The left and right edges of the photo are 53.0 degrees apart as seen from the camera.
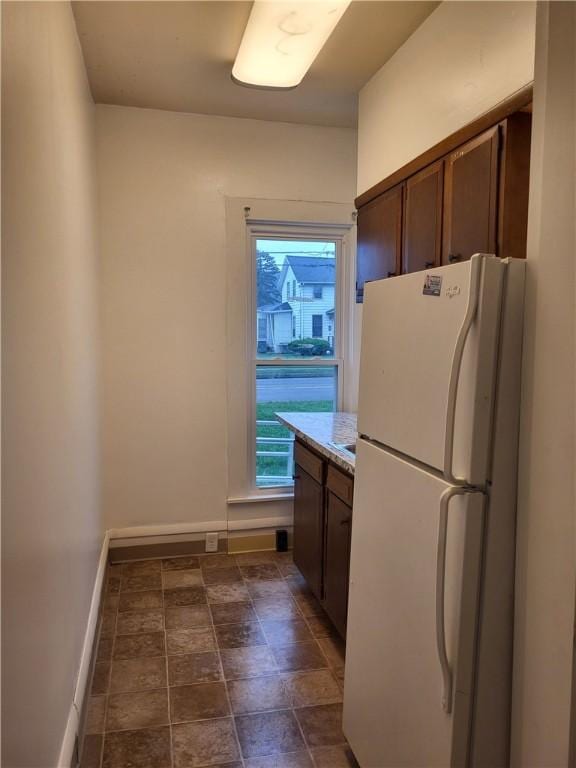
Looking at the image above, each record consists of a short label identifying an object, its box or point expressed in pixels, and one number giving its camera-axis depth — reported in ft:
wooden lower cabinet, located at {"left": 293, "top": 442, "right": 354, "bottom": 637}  8.39
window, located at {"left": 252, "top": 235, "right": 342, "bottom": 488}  12.63
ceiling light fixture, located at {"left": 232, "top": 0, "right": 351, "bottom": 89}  6.93
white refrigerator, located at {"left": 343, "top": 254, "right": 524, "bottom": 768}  4.44
